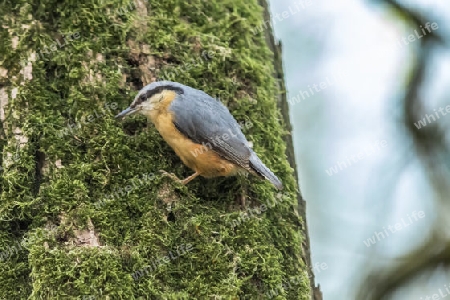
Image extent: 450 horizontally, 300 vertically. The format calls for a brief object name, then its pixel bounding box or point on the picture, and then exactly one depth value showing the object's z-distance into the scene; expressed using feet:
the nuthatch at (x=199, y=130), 20.61
